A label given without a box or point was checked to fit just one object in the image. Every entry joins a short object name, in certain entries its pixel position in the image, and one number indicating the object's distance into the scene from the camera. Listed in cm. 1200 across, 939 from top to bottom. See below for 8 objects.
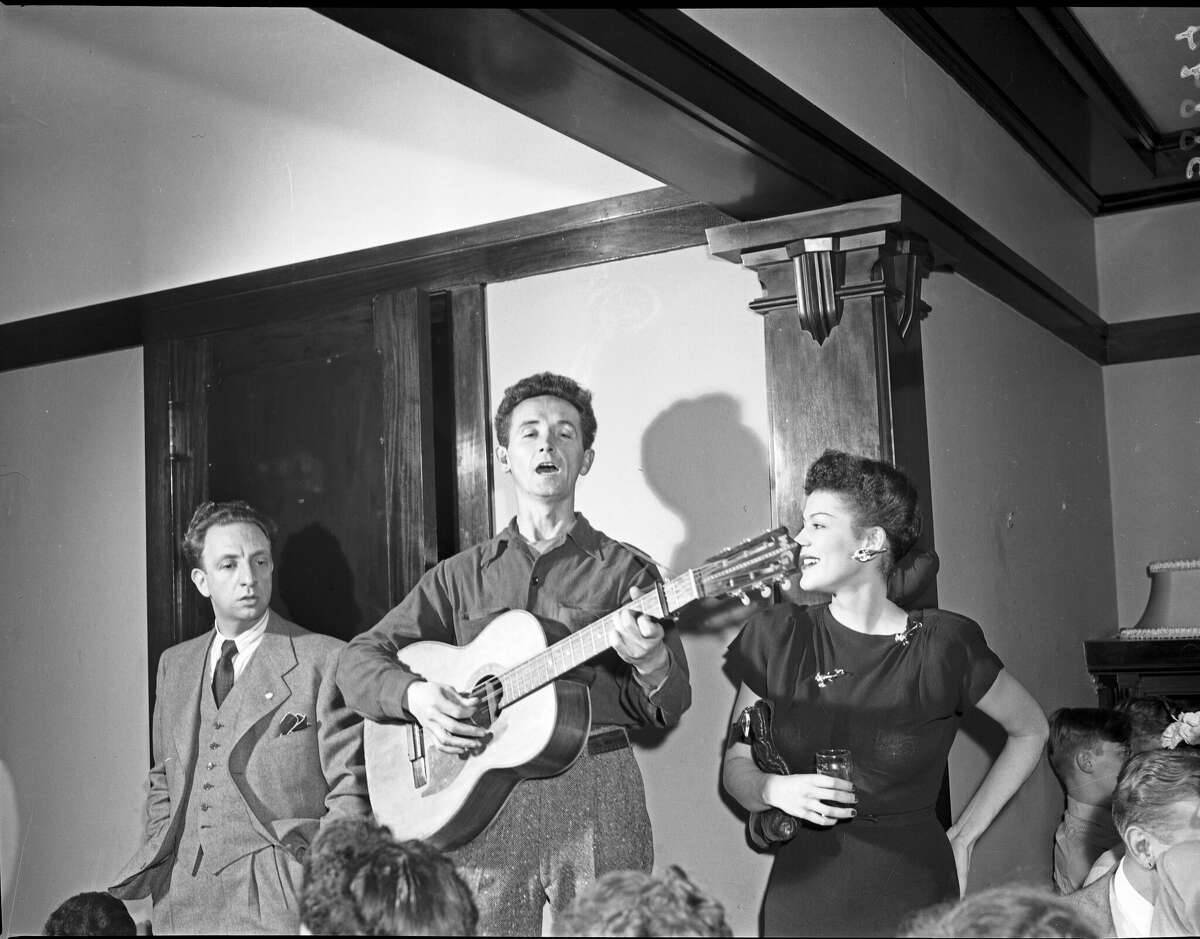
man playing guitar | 249
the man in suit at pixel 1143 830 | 221
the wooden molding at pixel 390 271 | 285
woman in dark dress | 240
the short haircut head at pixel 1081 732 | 319
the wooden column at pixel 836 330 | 255
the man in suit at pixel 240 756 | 283
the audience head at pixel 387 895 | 150
